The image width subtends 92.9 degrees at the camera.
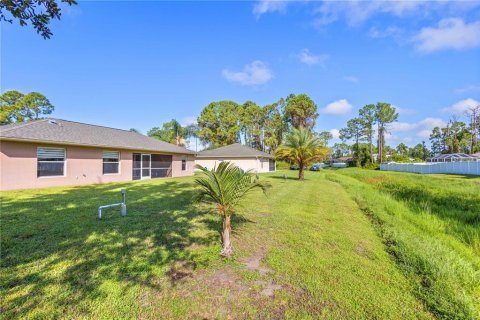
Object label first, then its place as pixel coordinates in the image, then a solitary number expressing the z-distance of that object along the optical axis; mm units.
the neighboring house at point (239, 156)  30255
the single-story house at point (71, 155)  11109
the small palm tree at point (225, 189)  4250
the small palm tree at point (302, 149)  19125
